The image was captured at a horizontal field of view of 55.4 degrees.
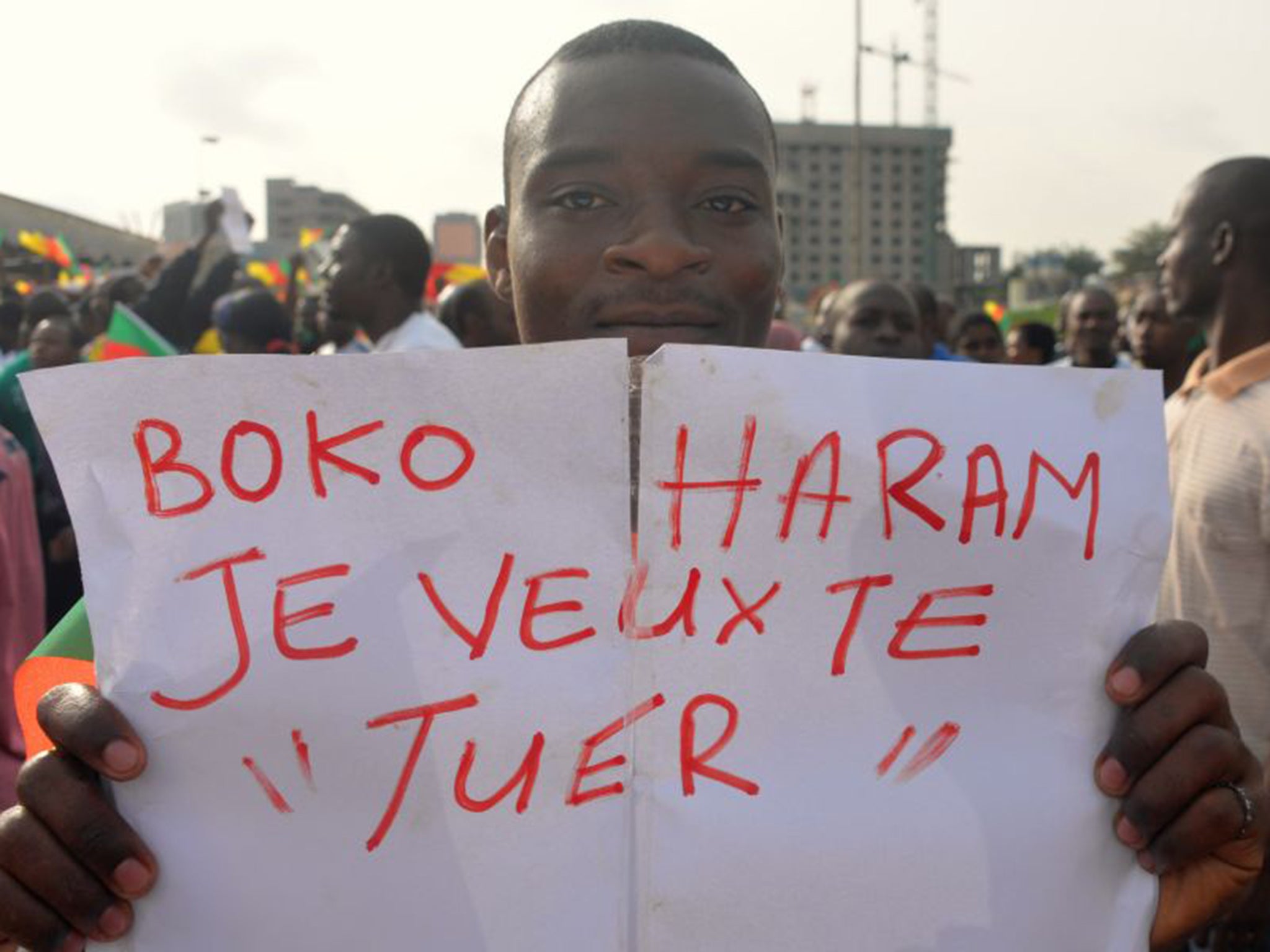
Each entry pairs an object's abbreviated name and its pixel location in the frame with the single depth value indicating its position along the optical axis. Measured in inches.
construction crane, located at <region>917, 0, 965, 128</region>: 2475.4
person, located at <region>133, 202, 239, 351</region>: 231.9
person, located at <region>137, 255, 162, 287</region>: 452.4
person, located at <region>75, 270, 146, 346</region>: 310.5
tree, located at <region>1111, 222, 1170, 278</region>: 2588.6
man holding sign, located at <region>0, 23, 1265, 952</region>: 36.2
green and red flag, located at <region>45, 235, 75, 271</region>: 532.1
